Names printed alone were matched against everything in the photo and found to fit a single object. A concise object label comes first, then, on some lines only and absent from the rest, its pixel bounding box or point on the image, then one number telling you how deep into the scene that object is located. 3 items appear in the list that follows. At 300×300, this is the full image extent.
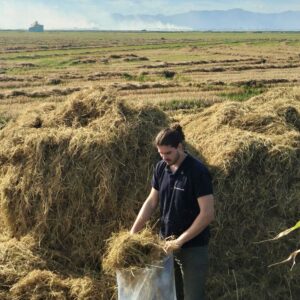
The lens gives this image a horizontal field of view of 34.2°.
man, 4.08
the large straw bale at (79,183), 5.88
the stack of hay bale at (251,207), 5.59
